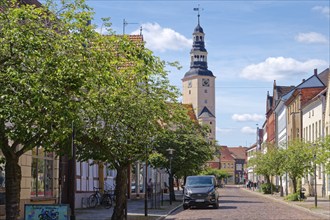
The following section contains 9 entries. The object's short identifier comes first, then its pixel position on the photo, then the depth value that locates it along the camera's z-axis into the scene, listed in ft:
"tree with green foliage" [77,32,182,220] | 61.67
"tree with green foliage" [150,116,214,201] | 152.25
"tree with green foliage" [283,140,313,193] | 156.56
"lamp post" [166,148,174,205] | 137.55
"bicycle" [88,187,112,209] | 122.95
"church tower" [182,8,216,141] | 550.36
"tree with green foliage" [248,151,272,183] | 200.34
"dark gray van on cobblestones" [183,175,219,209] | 127.95
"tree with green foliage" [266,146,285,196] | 179.83
